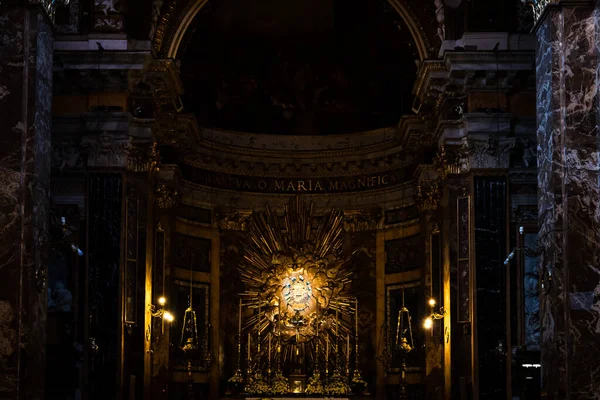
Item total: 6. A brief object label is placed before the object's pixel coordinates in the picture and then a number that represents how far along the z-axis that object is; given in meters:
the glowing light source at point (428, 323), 26.12
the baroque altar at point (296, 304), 30.28
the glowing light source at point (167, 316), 26.30
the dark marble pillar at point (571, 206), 14.70
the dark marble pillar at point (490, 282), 22.80
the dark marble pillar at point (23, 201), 14.60
